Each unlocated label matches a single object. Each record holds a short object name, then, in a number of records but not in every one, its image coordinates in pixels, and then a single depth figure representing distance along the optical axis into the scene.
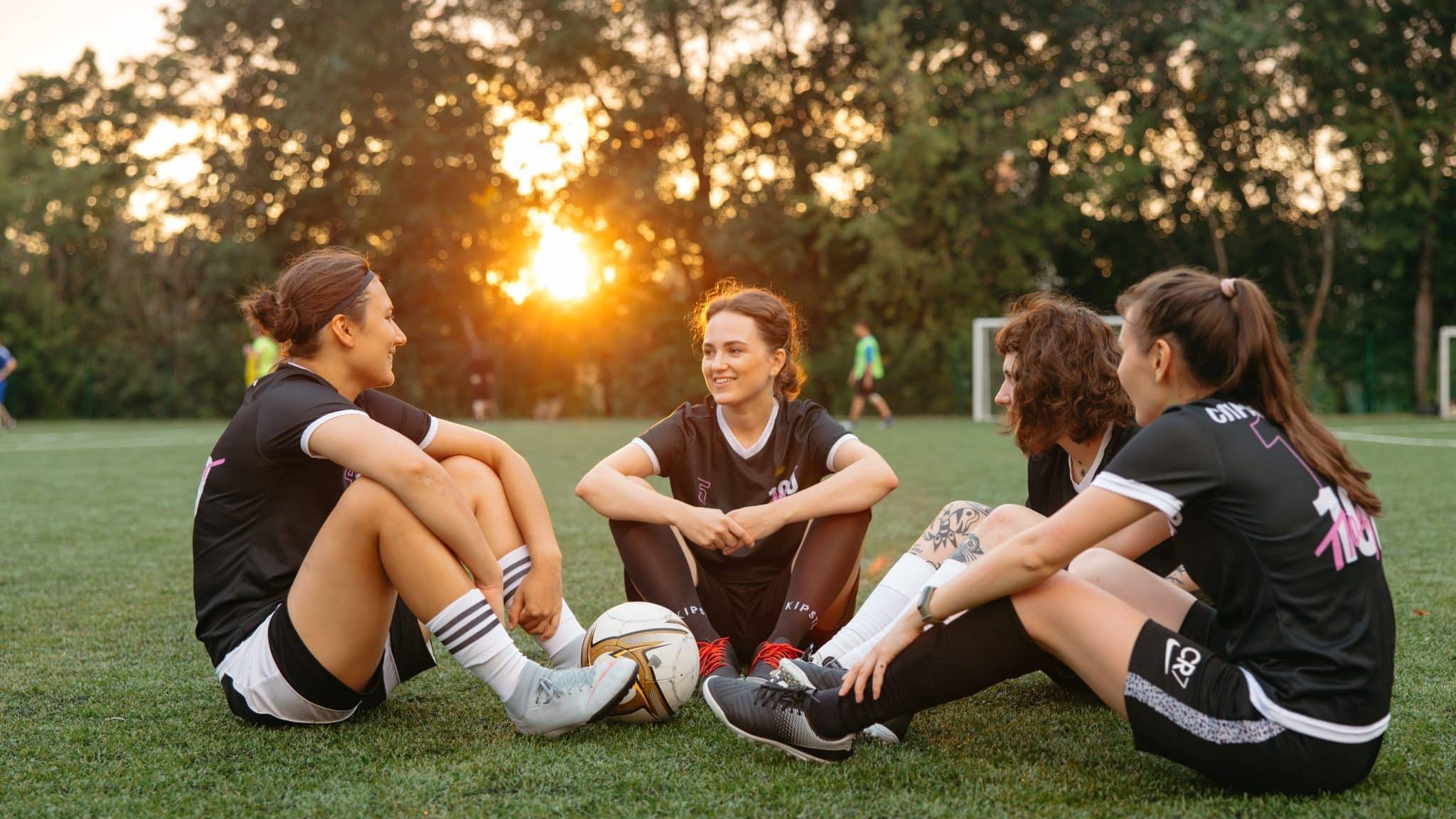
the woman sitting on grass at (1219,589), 2.33
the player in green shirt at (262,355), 20.72
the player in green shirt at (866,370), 21.52
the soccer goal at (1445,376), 24.19
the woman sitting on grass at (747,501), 3.69
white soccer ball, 3.26
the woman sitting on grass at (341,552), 2.83
